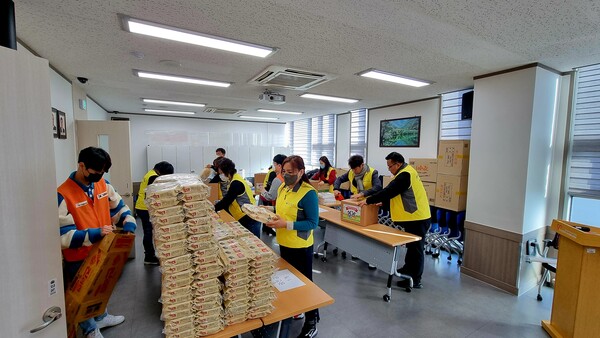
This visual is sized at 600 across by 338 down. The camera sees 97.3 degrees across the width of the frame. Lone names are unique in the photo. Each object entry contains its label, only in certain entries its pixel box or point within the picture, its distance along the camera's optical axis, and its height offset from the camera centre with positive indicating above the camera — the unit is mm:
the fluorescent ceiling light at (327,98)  4863 +975
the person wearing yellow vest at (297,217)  2139 -577
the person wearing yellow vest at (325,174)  6199 -613
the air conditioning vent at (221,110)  6617 +924
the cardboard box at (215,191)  4864 -847
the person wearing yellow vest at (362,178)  4144 -493
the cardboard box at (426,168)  4501 -307
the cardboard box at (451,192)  4023 -657
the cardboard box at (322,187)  6021 -912
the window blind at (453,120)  4539 +544
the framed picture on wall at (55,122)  3101 +251
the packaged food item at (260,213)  2071 -544
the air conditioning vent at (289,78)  3285 +941
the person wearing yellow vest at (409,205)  3301 -707
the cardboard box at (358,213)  3420 -849
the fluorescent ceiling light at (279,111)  6754 +956
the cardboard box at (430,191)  4480 -697
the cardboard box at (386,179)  5336 -611
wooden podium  2262 -1190
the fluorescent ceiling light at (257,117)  8036 +937
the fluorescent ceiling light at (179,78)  3518 +944
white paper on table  1812 -953
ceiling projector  4250 +805
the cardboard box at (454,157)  3973 -107
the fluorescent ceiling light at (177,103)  5559 +926
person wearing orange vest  1771 -508
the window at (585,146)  3229 +89
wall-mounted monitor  5379 +374
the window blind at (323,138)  7914 +317
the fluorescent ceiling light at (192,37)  2113 +960
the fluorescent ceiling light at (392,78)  3389 +990
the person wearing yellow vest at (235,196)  3014 -583
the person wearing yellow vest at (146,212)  3629 -997
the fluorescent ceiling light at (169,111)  7023 +926
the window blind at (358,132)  6723 +436
